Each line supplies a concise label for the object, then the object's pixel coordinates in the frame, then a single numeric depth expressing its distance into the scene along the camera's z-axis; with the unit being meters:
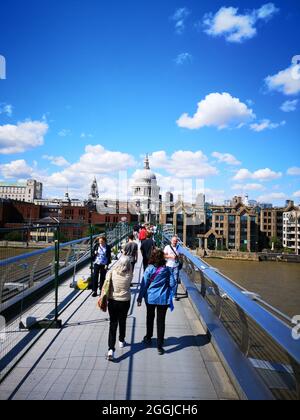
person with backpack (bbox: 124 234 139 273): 4.84
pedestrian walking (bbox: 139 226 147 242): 9.12
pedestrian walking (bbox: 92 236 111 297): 6.79
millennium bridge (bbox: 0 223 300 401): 3.00
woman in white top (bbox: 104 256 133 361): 4.11
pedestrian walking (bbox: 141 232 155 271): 7.58
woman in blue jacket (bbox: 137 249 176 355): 4.23
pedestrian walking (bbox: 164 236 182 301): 6.38
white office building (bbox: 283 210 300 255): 83.69
